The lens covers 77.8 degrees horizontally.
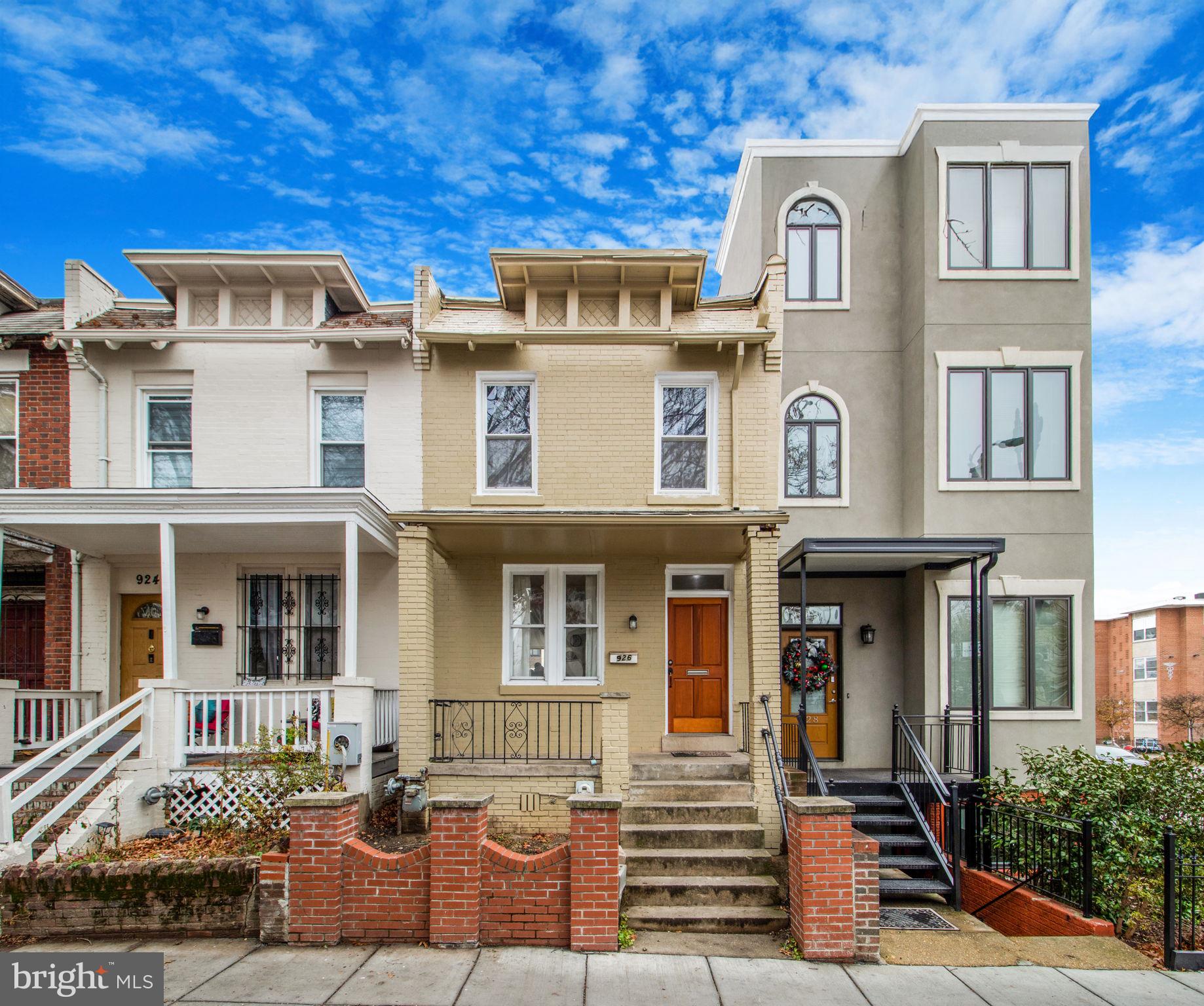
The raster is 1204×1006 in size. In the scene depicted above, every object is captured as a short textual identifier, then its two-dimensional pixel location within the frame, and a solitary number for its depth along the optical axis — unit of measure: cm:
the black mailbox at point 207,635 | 1055
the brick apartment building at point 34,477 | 1045
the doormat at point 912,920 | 729
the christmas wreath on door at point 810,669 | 1091
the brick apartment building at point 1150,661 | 3988
